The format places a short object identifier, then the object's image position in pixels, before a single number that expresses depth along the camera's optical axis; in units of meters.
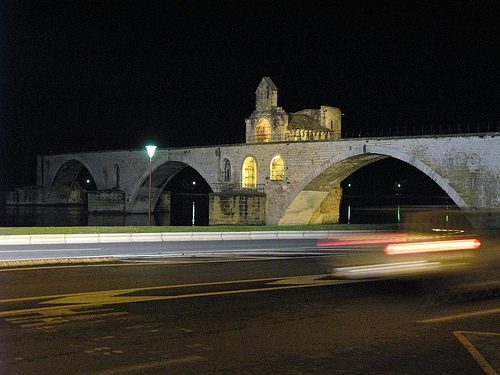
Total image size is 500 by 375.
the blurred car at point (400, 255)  13.05
